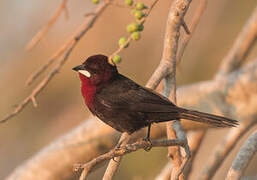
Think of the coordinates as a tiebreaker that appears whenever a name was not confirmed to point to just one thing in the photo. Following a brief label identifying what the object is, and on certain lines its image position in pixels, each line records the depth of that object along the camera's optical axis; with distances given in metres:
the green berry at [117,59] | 7.54
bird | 7.99
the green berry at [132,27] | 7.43
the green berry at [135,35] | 7.37
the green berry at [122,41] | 7.51
